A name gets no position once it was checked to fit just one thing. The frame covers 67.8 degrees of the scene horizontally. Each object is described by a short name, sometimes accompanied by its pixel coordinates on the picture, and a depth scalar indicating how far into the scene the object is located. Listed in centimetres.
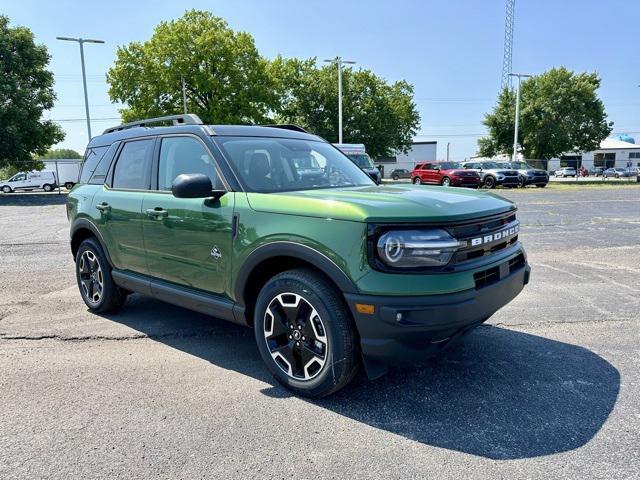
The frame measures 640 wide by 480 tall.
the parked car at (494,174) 2945
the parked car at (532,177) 3033
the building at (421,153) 7056
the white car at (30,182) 3703
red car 2861
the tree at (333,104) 4628
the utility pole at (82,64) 2869
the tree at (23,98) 3014
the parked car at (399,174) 5602
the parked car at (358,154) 2256
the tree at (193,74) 3703
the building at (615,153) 7006
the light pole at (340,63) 3365
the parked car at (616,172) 4941
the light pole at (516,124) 3941
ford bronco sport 277
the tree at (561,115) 4041
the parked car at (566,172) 6079
